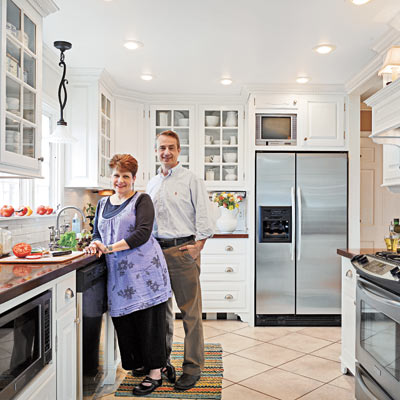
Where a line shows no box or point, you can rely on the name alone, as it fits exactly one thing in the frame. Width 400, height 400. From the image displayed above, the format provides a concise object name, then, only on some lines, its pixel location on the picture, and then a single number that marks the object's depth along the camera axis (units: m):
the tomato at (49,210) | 3.34
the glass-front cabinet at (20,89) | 2.05
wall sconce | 2.63
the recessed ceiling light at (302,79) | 4.09
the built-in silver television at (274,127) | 4.43
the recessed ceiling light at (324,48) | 3.22
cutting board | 2.05
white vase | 4.61
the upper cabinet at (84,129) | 3.86
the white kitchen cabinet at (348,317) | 2.90
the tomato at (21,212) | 2.89
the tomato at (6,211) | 2.66
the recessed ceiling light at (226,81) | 4.15
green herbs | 2.52
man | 2.78
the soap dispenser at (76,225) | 3.35
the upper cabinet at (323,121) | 4.40
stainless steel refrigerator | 4.34
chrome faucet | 2.54
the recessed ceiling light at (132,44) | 3.17
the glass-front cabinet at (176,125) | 4.76
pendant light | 3.06
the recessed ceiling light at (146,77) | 4.00
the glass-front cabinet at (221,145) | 4.78
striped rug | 2.68
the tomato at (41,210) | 3.25
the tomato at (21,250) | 2.13
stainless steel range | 2.06
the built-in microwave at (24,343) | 1.44
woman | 2.45
